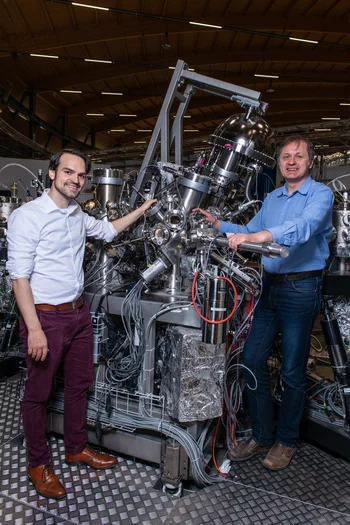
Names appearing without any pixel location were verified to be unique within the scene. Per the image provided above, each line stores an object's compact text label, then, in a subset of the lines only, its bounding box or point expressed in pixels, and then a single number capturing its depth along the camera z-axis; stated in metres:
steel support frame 2.18
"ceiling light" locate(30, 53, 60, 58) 7.16
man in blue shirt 1.78
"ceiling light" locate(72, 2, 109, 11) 5.64
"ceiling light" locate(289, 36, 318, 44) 7.03
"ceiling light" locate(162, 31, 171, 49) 7.11
